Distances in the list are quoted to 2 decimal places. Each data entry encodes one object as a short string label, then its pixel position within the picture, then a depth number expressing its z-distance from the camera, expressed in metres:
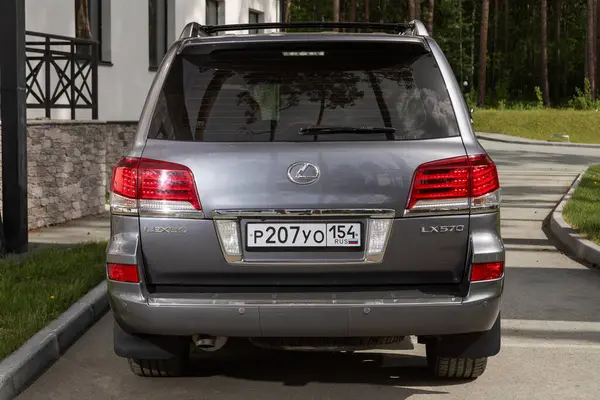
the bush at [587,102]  49.97
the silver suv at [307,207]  4.70
